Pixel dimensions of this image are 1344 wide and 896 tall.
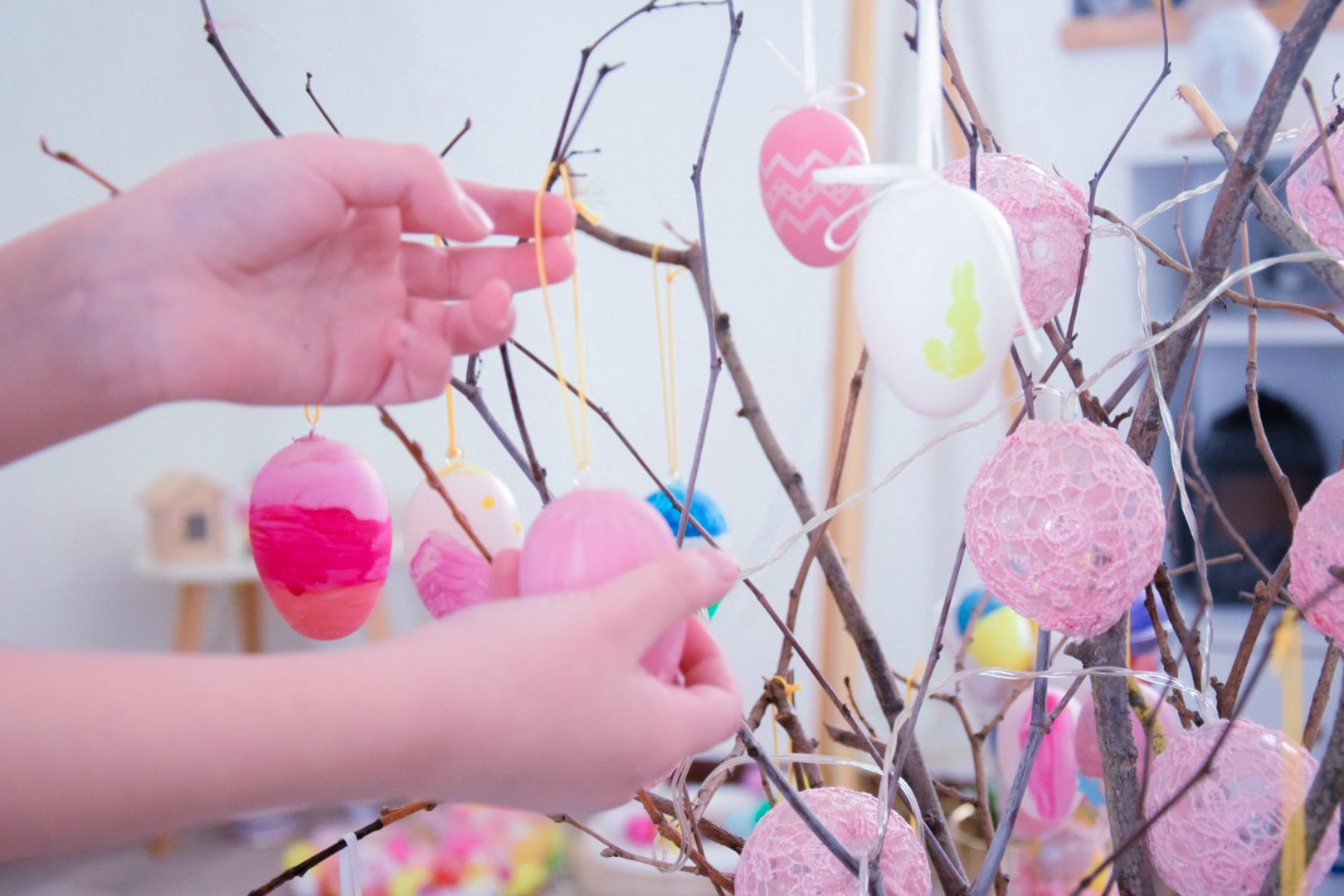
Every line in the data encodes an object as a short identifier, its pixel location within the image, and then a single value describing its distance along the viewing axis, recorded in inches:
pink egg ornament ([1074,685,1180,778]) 25.8
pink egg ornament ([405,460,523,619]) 22.4
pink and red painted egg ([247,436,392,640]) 21.1
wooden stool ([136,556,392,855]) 74.5
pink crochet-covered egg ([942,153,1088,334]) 16.8
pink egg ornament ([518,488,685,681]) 14.0
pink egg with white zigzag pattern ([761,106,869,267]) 20.5
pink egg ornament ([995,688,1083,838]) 27.0
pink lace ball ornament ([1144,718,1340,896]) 15.6
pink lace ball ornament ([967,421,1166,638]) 15.4
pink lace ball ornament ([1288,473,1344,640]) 14.9
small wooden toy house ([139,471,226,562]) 76.5
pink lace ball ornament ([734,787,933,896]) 16.5
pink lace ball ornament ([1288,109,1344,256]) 17.0
